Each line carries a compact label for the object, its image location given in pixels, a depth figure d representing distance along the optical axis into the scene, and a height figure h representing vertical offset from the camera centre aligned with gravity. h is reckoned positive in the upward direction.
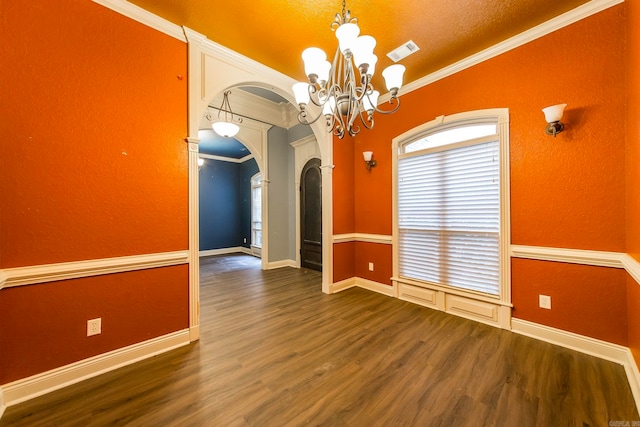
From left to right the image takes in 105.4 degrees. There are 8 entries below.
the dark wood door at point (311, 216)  5.02 -0.03
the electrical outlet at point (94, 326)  1.88 -0.86
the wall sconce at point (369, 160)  3.70 +0.84
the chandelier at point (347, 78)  1.56 +1.01
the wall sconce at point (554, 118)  2.09 +0.83
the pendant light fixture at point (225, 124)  3.96 +1.48
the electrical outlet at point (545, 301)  2.31 -0.85
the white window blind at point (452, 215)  2.66 -0.02
